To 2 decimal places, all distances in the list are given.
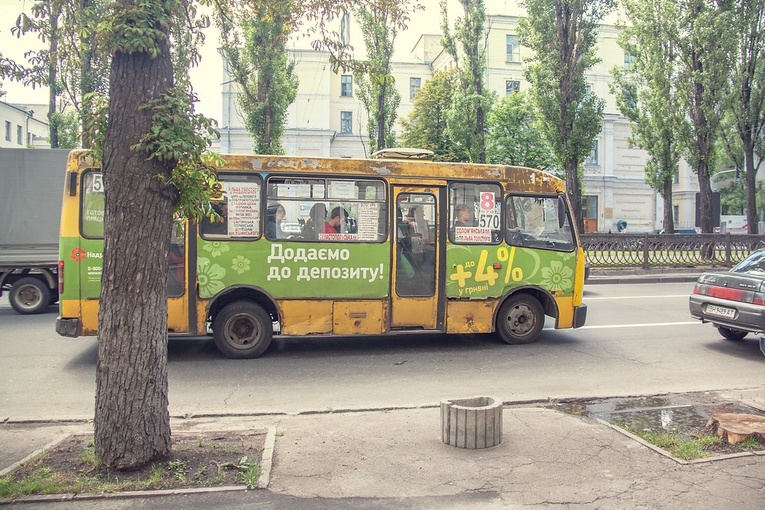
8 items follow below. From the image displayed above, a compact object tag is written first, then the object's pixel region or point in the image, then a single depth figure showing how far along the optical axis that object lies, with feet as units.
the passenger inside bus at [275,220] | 29.55
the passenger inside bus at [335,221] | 30.12
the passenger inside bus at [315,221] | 29.94
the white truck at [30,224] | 44.83
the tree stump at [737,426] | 17.83
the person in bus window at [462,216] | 31.60
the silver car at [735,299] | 29.94
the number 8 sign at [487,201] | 31.96
